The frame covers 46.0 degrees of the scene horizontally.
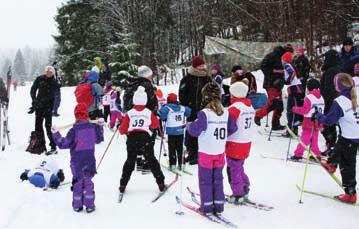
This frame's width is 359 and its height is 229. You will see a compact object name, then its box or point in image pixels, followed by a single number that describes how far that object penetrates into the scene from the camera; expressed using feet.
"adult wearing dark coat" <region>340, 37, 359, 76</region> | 30.22
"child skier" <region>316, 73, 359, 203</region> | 20.35
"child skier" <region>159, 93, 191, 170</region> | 26.07
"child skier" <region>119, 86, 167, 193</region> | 21.22
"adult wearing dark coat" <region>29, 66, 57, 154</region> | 30.71
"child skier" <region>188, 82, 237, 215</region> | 18.22
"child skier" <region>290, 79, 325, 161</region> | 27.55
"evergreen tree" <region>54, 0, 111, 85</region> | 104.99
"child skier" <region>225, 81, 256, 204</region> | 19.60
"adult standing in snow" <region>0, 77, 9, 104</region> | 32.21
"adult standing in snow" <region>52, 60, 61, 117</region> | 46.38
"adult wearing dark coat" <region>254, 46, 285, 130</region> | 35.68
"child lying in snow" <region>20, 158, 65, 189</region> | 22.25
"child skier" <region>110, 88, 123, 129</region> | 40.24
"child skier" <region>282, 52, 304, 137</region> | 34.45
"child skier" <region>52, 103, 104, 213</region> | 19.34
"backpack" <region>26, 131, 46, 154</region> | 30.73
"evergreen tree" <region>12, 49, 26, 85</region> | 328.23
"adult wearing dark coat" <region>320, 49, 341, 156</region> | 30.04
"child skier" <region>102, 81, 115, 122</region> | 41.57
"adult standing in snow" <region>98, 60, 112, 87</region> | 43.65
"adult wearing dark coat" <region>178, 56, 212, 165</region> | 26.76
